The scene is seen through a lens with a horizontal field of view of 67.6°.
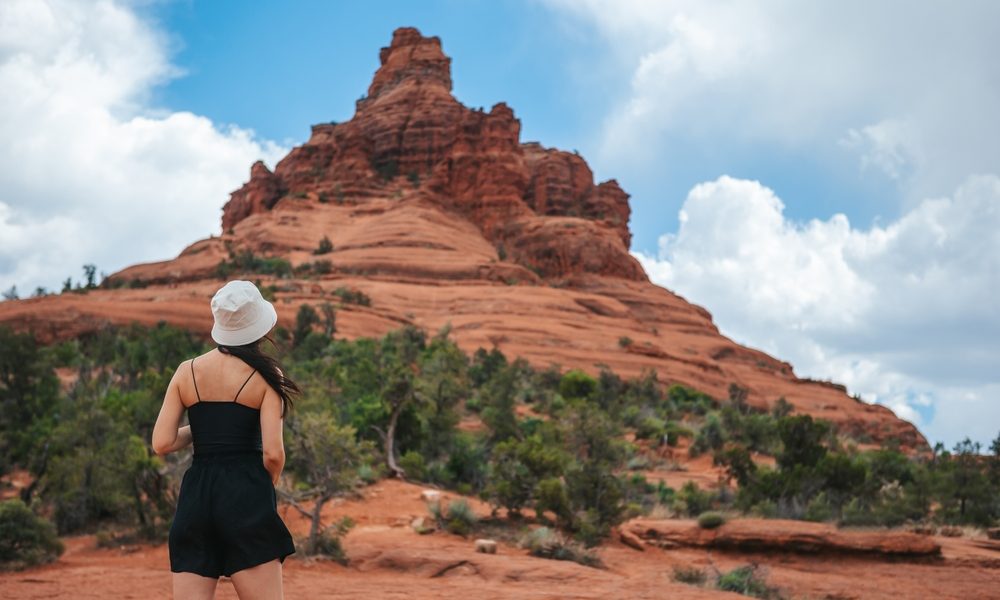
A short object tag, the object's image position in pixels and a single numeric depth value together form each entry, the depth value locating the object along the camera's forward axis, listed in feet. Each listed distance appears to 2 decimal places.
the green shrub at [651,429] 95.24
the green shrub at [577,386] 118.11
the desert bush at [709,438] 92.06
